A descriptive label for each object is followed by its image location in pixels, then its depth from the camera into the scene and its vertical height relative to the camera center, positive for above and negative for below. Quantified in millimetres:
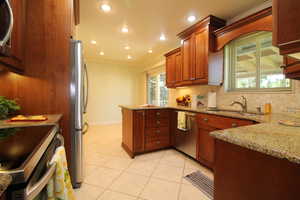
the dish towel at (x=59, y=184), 669 -429
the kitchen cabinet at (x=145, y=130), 2654 -636
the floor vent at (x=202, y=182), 1712 -1124
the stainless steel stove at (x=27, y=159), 449 -241
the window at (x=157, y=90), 5121 +321
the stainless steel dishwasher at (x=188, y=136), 2438 -701
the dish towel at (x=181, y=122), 2629 -444
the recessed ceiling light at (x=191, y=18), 2518 +1467
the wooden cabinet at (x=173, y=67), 3309 +770
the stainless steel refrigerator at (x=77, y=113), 1736 -181
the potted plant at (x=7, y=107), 1367 -89
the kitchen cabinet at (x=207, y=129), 1903 -480
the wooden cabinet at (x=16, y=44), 1180 +530
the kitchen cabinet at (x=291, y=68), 1279 +294
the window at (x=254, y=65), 2065 +556
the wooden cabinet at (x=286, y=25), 694 +378
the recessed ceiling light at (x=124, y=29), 2932 +1470
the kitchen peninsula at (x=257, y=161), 609 -318
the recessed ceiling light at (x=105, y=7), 2196 +1462
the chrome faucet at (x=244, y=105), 2227 -107
